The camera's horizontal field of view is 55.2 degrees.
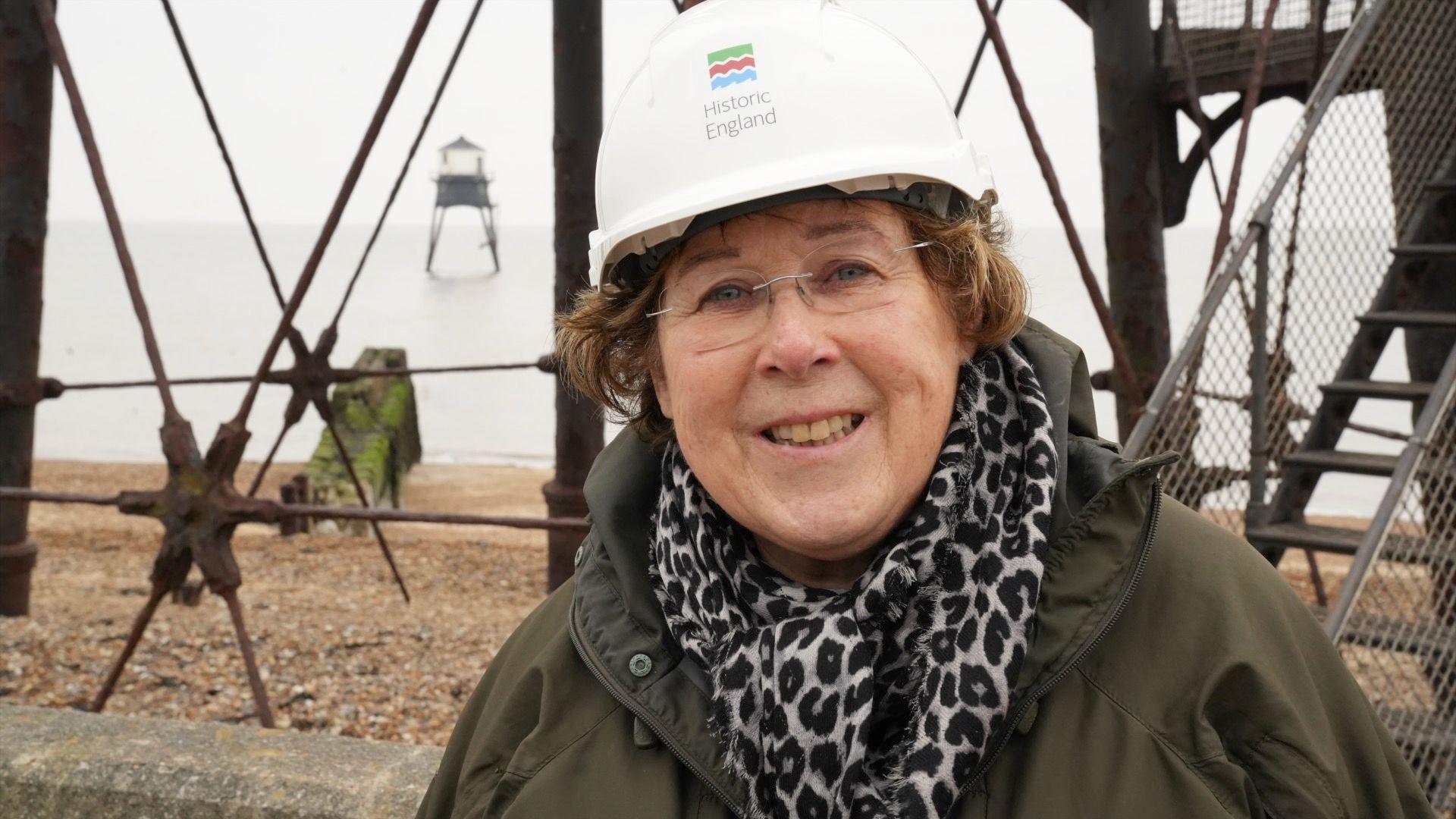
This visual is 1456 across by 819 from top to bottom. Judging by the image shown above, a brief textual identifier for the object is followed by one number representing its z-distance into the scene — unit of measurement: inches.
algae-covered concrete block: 463.5
